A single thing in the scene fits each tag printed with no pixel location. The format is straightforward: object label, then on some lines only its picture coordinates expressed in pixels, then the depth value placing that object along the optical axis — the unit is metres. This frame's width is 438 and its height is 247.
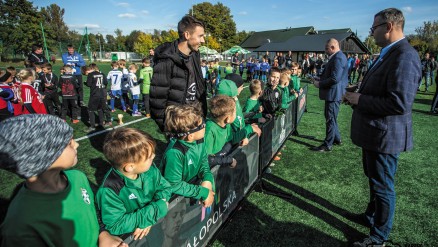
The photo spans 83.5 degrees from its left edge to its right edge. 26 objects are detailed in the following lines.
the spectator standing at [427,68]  15.67
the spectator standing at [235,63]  26.82
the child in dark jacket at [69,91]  7.77
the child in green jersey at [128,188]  1.70
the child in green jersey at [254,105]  5.12
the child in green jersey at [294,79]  8.37
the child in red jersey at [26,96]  5.85
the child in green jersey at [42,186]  1.13
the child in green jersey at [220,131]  3.03
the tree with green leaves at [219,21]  75.88
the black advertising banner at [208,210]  1.90
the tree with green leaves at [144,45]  67.00
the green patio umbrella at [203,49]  38.82
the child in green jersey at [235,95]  3.63
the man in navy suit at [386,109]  2.45
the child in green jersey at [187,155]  2.23
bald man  5.29
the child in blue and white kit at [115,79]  9.30
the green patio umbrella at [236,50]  39.79
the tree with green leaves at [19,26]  46.00
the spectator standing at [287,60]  22.16
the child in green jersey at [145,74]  8.70
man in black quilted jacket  2.98
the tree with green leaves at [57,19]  76.49
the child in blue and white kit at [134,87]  9.18
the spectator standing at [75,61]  10.36
